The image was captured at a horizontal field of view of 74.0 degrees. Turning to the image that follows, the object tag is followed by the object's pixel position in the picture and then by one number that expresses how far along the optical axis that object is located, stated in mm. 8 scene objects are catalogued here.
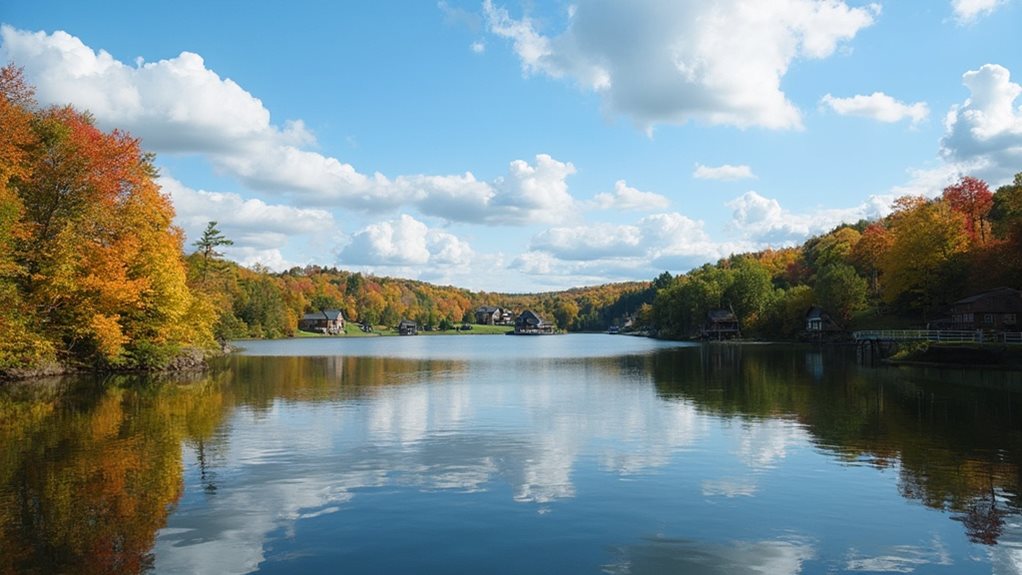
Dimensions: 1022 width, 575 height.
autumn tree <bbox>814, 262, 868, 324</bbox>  98938
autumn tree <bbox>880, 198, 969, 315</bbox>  79688
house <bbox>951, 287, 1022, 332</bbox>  62562
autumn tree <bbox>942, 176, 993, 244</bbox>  89375
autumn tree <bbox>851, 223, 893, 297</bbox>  99688
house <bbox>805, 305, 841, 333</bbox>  99188
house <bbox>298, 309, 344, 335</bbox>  178000
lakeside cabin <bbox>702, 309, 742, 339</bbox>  131875
